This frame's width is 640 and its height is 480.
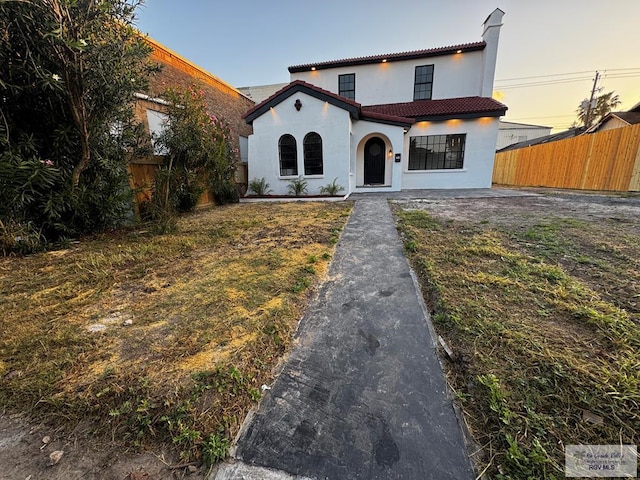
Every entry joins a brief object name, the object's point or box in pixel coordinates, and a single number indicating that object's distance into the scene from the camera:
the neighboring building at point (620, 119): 15.71
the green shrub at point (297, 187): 10.06
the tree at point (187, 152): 5.87
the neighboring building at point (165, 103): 6.11
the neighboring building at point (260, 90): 22.88
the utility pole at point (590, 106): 25.53
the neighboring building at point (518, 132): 31.88
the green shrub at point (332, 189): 9.85
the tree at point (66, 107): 3.19
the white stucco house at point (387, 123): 9.78
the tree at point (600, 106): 26.28
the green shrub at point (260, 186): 10.37
